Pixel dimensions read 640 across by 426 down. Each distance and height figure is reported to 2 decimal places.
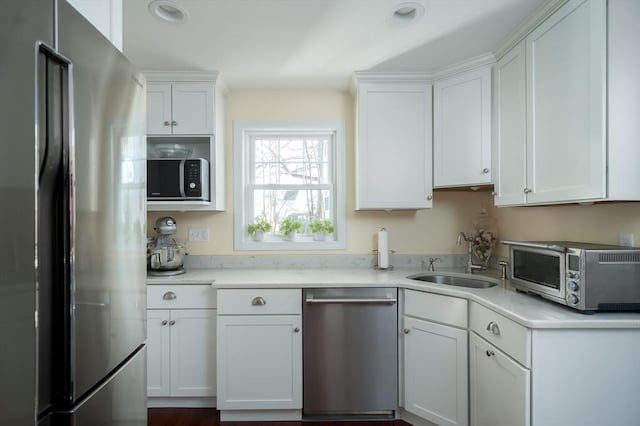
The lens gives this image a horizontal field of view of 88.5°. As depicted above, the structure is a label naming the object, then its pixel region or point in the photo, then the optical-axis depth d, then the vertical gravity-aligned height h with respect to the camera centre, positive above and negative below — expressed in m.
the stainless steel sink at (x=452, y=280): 2.26 -0.49
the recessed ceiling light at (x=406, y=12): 1.61 +1.01
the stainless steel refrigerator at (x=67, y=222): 0.60 -0.03
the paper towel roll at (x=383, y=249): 2.52 -0.29
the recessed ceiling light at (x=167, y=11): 1.60 +1.01
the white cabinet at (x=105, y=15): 1.01 +0.64
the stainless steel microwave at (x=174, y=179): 2.24 +0.22
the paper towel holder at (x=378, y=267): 2.54 -0.43
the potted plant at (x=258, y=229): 2.67 -0.14
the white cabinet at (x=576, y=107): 1.28 +0.47
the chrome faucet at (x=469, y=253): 2.39 -0.31
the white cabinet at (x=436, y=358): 1.82 -0.86
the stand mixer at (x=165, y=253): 2.32 -0.29
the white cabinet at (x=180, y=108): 2.32 +0.74
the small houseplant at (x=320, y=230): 2.70 -0.15
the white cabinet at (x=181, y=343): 2.15 -0.86
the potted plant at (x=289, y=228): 2.68 -0.14
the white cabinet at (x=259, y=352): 2.04 -0.87
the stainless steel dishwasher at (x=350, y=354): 2.03 -0.88
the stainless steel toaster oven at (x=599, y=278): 1.29 -0.26
